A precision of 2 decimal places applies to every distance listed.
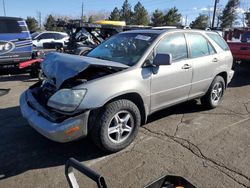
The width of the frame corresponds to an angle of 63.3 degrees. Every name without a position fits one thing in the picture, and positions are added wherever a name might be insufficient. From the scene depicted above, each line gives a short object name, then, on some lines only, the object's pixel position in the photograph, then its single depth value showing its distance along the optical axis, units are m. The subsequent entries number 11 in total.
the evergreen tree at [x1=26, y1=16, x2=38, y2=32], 35.83
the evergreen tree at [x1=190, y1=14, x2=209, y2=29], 37.55
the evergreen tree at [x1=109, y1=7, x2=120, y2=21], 42.47
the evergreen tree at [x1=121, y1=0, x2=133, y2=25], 42.62
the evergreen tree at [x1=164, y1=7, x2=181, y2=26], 36.03
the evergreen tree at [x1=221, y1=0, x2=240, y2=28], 43.98
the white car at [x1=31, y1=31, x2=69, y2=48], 13.02
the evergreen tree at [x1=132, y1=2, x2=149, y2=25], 38.67
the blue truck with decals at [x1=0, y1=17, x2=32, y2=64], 6.42
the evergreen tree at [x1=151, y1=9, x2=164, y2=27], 36.82
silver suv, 2.57
